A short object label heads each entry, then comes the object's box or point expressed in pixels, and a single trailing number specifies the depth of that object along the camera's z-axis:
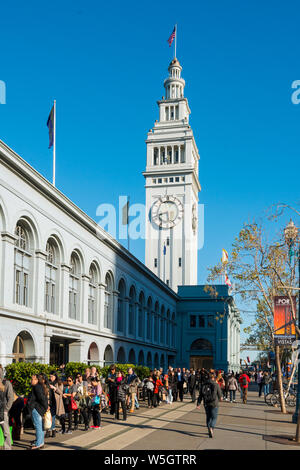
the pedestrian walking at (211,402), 17.53
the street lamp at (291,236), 23.89
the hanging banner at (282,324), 23.00
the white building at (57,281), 27.06
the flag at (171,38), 81.03
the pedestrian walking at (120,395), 21.56
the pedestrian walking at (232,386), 34.77
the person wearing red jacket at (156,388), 28.62
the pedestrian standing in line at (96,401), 18.61
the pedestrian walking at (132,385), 25.52
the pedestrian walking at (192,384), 34.81
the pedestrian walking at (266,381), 37.43
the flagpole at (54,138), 32.49
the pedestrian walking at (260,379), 44.03
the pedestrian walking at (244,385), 34.85
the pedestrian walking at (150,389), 28.33
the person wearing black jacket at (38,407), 14.46
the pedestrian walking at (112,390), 22.39
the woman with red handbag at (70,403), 18.06
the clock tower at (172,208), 89.25
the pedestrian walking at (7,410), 13.04
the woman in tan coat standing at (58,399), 17.25
